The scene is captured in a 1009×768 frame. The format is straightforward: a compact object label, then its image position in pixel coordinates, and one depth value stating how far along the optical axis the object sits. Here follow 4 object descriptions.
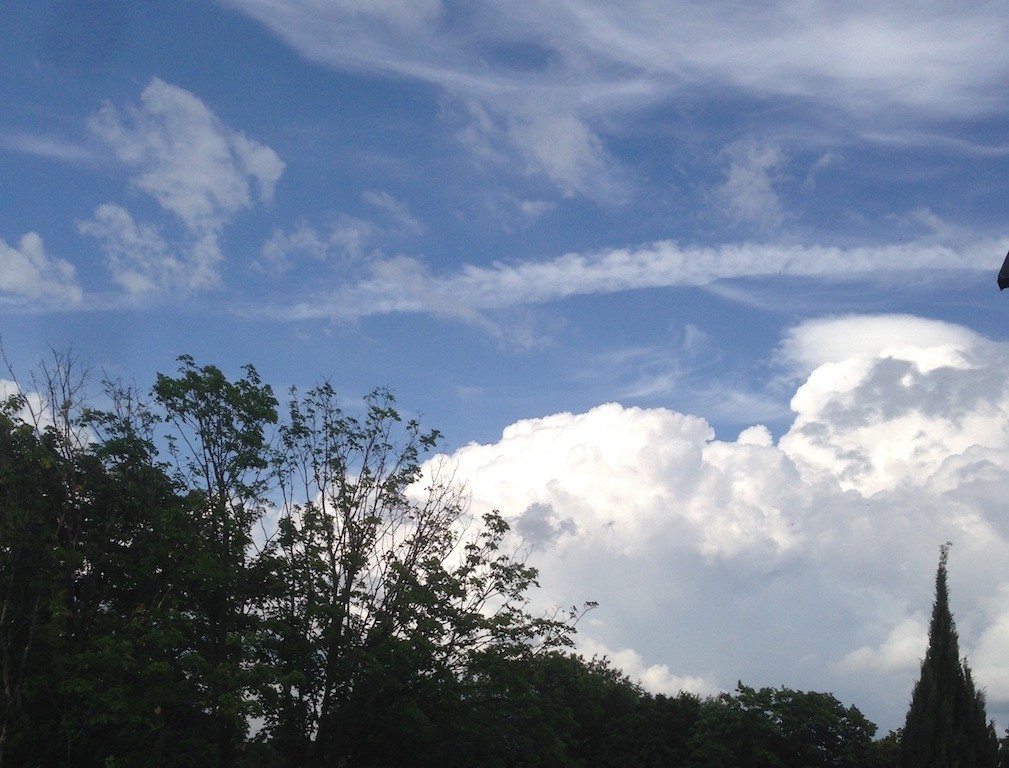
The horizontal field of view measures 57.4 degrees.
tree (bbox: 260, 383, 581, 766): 20.67
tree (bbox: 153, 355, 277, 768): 19.22
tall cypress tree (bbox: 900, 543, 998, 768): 24.41
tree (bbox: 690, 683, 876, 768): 30.11
